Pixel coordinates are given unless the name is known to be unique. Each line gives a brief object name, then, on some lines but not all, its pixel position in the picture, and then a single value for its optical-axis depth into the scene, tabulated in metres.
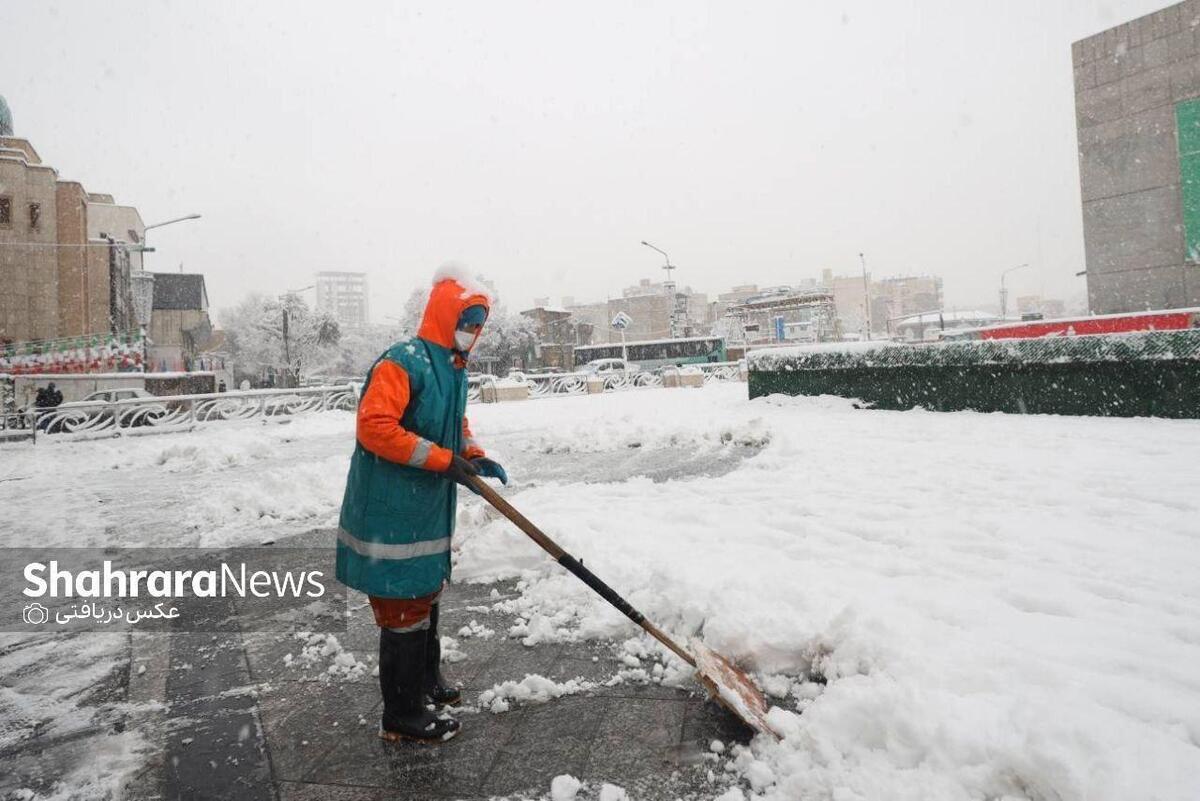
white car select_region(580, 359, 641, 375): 35.07
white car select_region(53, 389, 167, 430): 14.48
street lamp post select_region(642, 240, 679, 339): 39.78
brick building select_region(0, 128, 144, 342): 28.84
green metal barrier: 8.37
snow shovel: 2.32
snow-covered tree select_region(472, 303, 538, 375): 56.34
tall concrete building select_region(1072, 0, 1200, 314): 20.06
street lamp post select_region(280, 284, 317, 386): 51.58
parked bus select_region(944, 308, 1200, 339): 16.91
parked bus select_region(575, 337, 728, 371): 42.69
